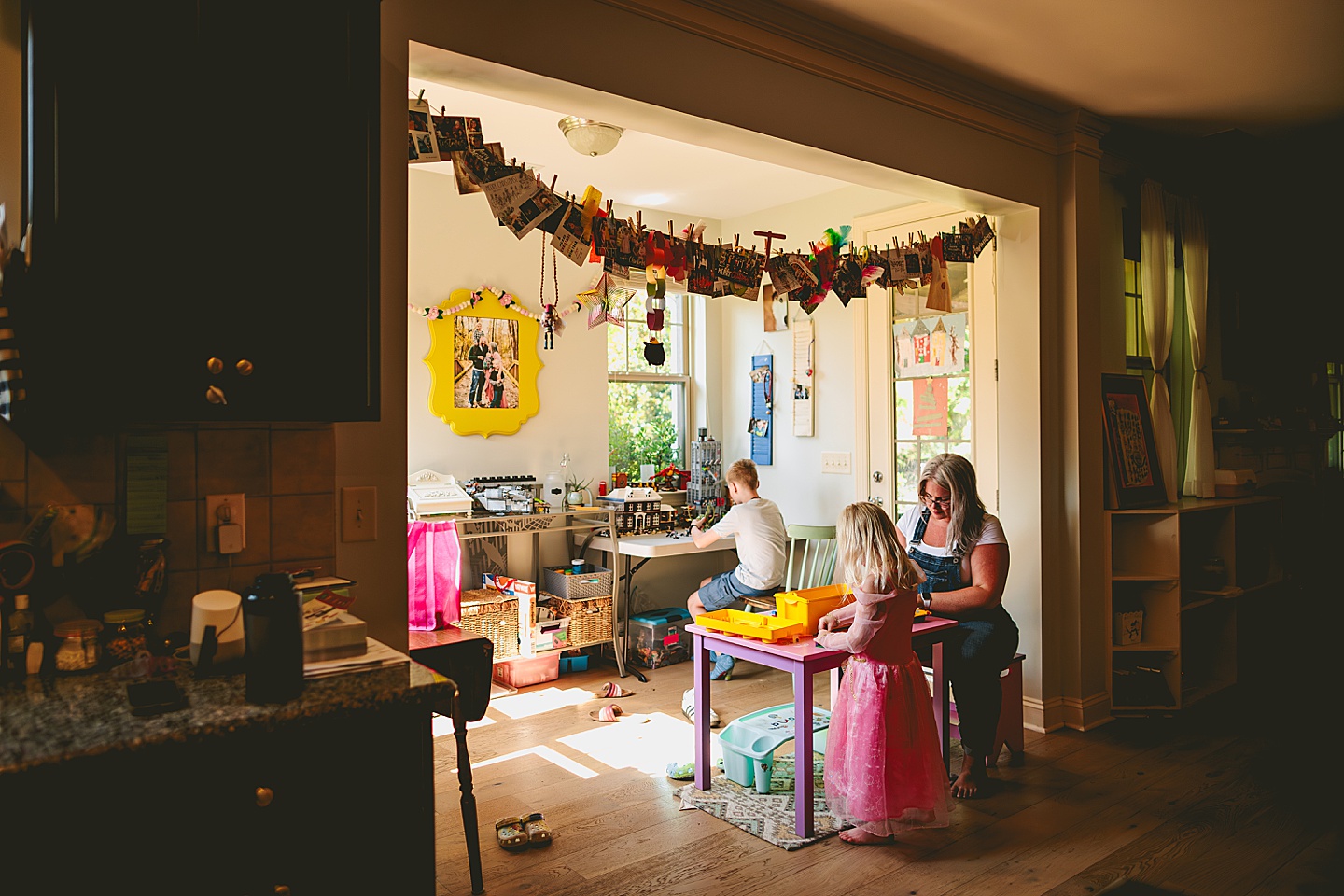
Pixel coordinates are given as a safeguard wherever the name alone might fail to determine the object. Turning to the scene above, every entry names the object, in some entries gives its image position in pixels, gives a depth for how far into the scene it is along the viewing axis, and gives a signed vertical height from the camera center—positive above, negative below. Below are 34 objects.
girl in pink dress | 2.91 -0.86
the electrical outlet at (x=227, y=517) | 2.04 -0.15
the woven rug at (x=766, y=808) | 3.03 -1.27
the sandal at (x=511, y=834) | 2.93 -1.25
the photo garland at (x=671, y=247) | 2.60 +0.75
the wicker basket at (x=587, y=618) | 5.04 -0.95
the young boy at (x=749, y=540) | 4.77 -0.50
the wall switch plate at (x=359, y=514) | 2.24 -0.16
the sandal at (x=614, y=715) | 4.27 -1.26
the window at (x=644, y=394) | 6.00 +0.36
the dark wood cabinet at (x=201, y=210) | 1.58 +0.44
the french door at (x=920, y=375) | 4.60 +0.37
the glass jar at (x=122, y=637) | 1.81 -0.37
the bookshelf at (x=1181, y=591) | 4.26 -0.75
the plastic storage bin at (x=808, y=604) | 3.23 -0.57
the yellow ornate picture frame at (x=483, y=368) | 5.11 +0.47
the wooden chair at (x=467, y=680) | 2.59 -0.68
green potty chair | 3.31 -1.12
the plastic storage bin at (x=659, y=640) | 5.29 -1.13
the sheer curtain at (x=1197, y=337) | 4.84 +0.56
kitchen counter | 1.33 -0.54
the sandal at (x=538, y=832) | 2.96 -1.26
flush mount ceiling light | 4.02 +1.40
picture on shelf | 4.35 -0.03
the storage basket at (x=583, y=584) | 5.16 -0.78
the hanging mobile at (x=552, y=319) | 5.23 +0.74
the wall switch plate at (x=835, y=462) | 5.53 -0.11
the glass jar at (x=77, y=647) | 1.75 -0.37
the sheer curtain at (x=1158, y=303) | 4.65 +0.71
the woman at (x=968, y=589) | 3.39 -0.57
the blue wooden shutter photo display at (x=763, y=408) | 6.07 +0.25
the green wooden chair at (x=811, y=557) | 5.42 -0.68
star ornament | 3.56 +0.62
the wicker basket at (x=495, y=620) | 4.69 -0.89
